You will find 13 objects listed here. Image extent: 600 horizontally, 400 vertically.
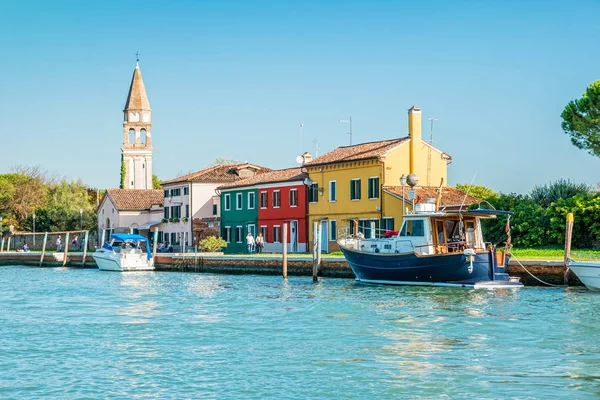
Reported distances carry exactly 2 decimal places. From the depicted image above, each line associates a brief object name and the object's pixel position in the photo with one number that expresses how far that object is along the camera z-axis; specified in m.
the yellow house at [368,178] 47.38
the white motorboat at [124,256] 51.47
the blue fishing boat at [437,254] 31.09
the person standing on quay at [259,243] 55.19
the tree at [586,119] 40.72
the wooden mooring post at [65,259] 61.03
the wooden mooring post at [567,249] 29.88
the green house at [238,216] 58.81
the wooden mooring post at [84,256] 58.34
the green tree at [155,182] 109.56
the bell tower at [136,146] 96.06
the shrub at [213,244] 55.69
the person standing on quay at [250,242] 54.06
